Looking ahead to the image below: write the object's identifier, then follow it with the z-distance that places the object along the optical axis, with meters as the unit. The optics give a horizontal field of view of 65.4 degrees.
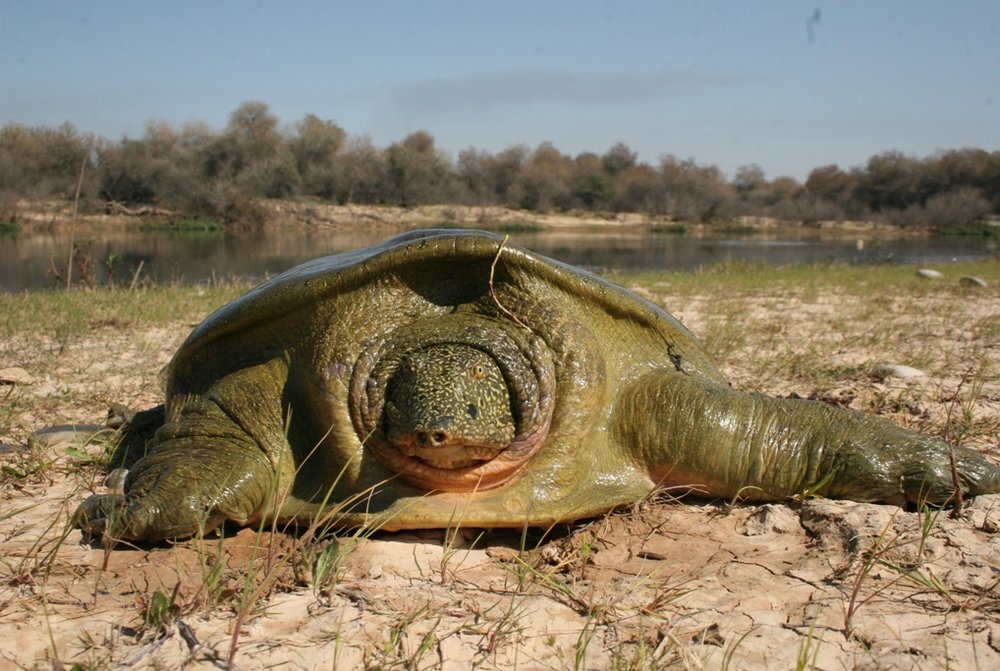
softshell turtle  2.17
